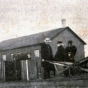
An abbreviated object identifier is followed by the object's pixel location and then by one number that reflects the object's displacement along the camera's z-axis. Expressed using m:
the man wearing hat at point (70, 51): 10.94
